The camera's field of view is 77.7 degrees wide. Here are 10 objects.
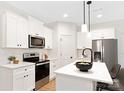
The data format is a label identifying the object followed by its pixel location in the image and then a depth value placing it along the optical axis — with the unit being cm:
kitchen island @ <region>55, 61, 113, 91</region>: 108
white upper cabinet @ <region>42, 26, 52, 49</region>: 331
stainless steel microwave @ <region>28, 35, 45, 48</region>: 258
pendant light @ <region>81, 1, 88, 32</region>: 180
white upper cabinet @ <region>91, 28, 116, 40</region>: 327
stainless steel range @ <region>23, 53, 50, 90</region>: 248
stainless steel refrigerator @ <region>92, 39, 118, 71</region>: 305
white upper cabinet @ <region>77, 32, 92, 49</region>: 380
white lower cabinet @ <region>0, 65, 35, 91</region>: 183
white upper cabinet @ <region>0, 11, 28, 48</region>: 198
